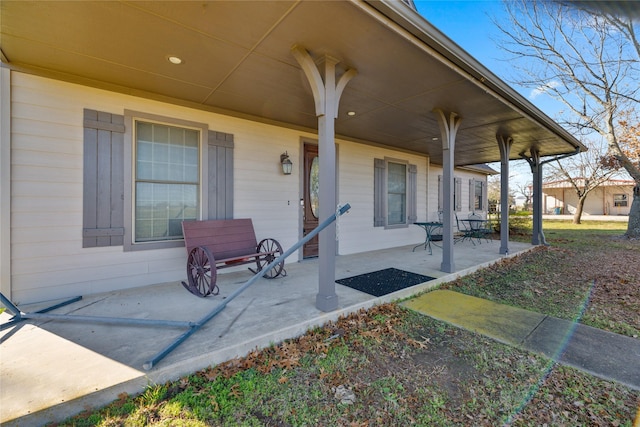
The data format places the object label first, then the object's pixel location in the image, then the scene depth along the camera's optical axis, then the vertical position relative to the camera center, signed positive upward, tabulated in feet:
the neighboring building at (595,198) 76.07 +5.09
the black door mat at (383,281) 11.50 -3.05
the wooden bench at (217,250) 10.44 -1.50
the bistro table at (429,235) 19.16 -1.49
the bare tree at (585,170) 50.67 +9.07
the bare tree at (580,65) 28.55 +16.62
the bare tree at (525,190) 94.18 +9.68
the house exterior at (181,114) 7.64 +4.67
